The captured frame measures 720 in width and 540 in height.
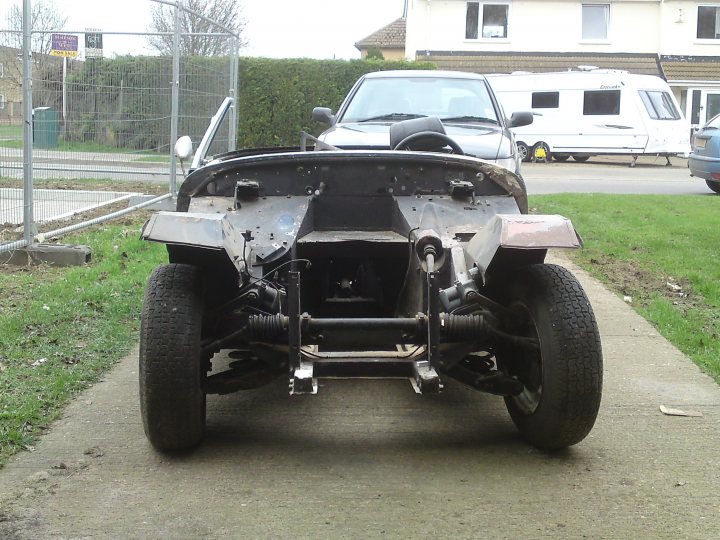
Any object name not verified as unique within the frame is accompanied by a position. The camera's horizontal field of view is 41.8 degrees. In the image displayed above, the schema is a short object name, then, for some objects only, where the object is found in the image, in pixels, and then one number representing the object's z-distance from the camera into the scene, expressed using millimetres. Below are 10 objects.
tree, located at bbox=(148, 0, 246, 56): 11320
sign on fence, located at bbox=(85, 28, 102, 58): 9852
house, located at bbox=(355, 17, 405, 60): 44375
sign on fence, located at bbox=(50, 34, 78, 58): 9094
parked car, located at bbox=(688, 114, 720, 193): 15203
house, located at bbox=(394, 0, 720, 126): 32750
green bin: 8384
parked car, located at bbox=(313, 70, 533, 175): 7270
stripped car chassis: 3852
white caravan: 25672
